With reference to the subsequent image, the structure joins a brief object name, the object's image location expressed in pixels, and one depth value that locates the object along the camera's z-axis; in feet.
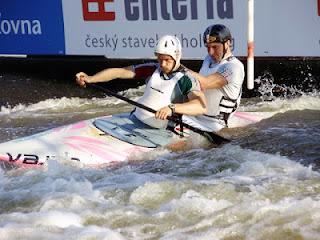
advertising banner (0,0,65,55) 40.27
